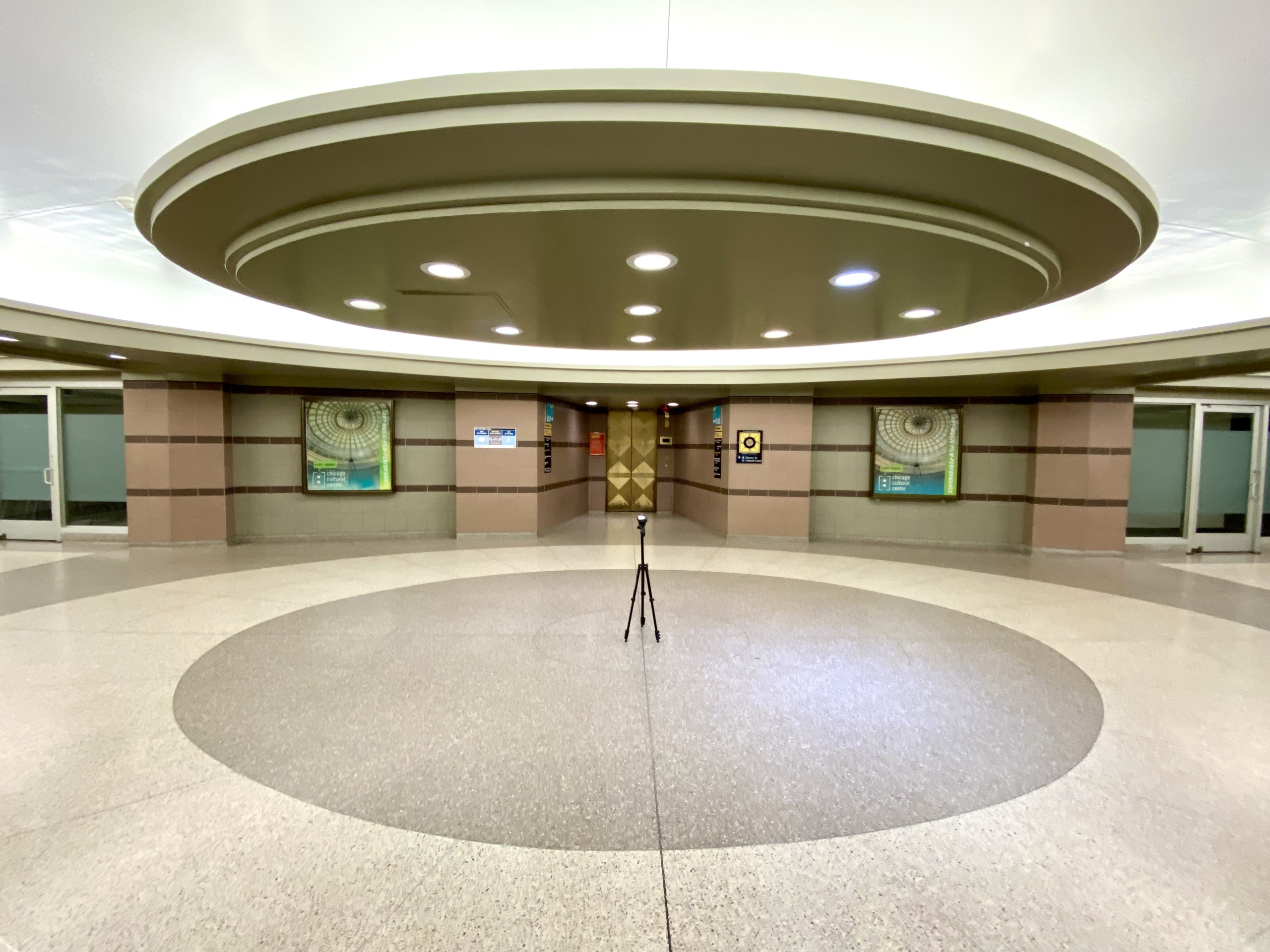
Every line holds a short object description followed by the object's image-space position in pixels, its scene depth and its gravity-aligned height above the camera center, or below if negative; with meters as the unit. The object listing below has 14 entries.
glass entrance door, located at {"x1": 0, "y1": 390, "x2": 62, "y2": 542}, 9.97 -0.49
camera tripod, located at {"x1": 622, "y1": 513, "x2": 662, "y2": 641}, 4.76 -1.14
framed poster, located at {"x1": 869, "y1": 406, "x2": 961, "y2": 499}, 10.08 +0.12
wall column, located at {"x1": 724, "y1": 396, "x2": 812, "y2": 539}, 10.34 -0.35
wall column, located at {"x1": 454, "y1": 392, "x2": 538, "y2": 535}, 10.16 -0.38
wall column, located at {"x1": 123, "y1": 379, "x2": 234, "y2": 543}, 8.86 -0.25
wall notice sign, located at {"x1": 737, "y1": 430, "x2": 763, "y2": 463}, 10.46 +0.17
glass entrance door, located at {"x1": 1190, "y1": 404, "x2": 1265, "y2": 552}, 10.16 -0.31
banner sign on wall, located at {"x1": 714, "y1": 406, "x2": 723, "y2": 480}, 11.20 +0.29
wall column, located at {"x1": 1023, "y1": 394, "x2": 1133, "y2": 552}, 9.15 -0.17
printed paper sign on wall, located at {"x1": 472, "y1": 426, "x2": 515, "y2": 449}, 10.20 +0.25
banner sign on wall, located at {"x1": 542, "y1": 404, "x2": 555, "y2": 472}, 10.94 +0.32
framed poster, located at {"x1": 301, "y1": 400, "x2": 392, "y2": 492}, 9.84 +0.03
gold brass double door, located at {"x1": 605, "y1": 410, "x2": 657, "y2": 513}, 14.84 -0.27
